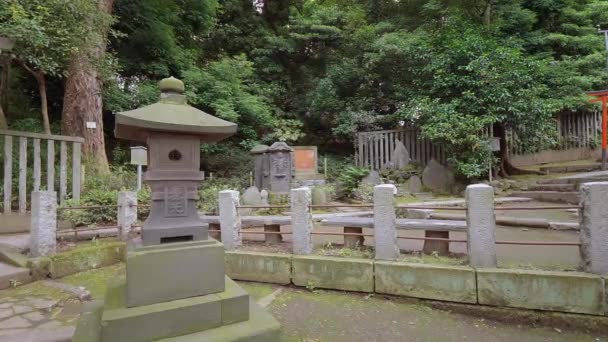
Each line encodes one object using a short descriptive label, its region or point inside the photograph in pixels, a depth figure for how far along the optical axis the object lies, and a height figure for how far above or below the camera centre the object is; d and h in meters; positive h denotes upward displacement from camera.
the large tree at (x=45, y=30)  5.98 +3.10
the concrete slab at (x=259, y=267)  4.96 -1.35
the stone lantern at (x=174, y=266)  2.97 -0.82
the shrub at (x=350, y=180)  10.93 -0.07
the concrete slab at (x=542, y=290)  3.60 -1.32
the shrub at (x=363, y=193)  10.21 -0.48
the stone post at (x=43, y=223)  5.06 -0.59
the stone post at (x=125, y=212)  6.23 -0.57
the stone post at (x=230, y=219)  5.38 -0.63
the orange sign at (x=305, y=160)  12.41 +0.72
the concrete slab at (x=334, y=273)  4.54 -1.34
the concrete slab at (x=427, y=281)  4.06 -1.35
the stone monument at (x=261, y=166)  10.97 +0.46
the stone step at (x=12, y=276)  4.55 -1.29
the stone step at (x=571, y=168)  11.40 +0.19
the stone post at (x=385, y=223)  4.48 -0.62
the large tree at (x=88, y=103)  8.67 +2.20
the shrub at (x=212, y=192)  8.58 -0.32
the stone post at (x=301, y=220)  4.92 -0.61
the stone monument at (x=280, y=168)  10.61 +0.37
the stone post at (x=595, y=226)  3.57 -0.59
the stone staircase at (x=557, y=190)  8.49 -0.45
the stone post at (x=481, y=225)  4.02 -0.61
